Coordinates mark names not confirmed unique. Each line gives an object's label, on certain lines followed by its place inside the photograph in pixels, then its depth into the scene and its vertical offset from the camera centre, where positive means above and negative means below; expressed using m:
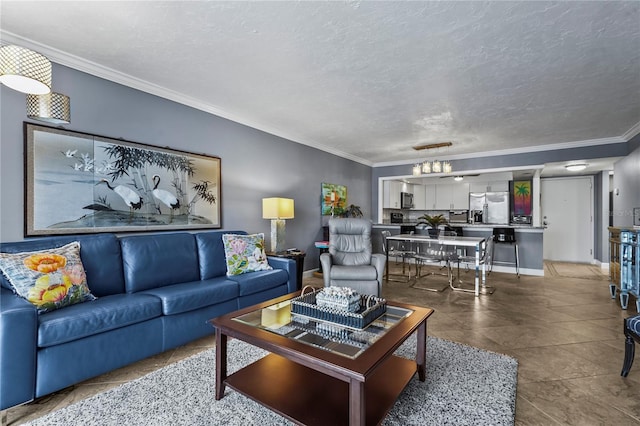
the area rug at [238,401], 1.63 -1.14
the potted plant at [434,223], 4.95 -0.18
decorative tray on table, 1.80 -0.62
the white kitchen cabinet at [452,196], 8.09 +0.44
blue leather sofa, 1.68 -0.70
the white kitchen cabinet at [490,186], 7.54 +0.68
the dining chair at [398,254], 5.15 -0.75
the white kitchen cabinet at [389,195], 7.50 +0.44
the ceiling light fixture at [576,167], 5.80 +0.92
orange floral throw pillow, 1.91 -0.43
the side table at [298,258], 3.89 -0.61
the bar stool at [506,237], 5.61 -0.47
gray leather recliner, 3.57 -0.62
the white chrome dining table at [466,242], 4.38 -0.45
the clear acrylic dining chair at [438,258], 4.62 -0.74
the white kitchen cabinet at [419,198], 8.73 +0.42
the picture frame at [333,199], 5.83 +0.27
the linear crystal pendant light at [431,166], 5.00 +0.80
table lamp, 4.11 -0.04
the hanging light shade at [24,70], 1.78 +0.88
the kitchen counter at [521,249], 5.68 -0.72
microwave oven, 7.91 +0.33
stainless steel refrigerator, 7.47 +0.18
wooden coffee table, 1.38 -0.78
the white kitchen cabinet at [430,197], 8.61 +0.45
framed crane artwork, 2.45 +0.27
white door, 7.00 -0.14
